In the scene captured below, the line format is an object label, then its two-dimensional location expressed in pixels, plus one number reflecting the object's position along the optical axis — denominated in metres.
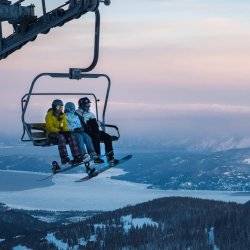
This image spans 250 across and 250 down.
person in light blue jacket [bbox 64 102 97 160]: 16.89
